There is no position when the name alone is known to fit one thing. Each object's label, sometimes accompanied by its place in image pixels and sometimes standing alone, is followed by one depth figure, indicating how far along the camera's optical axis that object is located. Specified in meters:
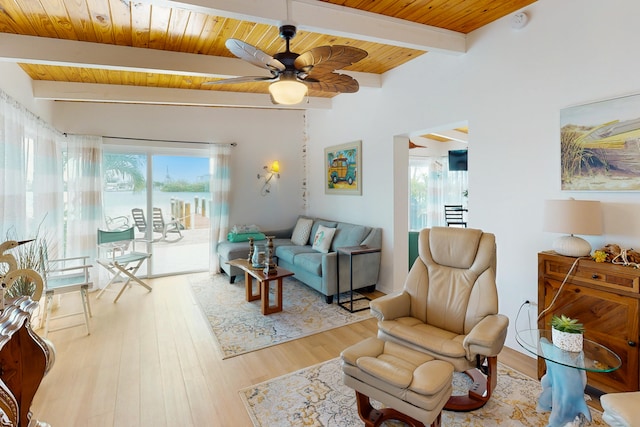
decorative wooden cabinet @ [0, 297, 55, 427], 1.41
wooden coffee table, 3.62
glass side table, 1.66
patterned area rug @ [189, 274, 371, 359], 3.07
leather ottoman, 1.61
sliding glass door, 4.96
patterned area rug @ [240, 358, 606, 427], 1.97
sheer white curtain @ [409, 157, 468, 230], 7.22
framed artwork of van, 4.76
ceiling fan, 2.01
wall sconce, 5.92
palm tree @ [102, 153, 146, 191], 4.90
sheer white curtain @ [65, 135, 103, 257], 4.52
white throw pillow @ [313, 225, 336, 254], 4.66
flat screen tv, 6.01
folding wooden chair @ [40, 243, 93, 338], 3.03
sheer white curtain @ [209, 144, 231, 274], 5.36
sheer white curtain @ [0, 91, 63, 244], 2.74
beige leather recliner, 1.94
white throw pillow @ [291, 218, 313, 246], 5.43
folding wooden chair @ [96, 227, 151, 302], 4.21
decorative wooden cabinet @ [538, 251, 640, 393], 1.90
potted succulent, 1.71
